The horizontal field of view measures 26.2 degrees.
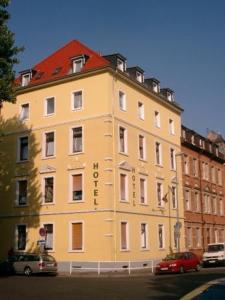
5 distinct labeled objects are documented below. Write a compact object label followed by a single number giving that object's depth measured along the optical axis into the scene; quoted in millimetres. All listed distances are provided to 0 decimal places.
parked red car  32219
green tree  26516
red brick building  48781
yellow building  34750
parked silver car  31484
